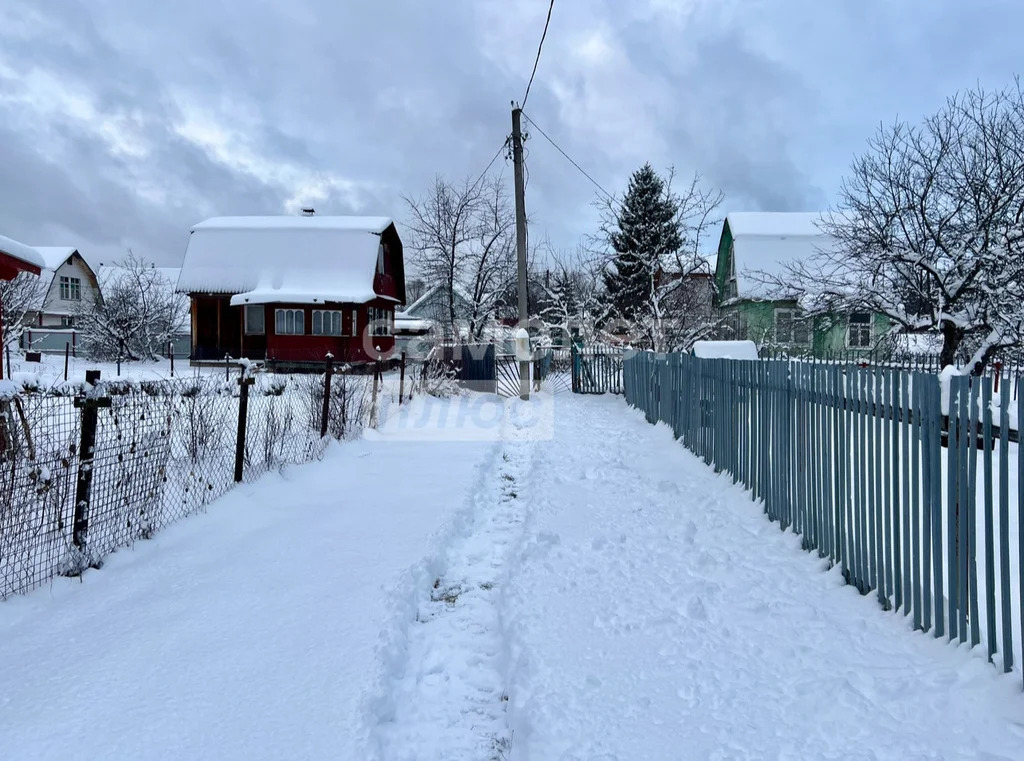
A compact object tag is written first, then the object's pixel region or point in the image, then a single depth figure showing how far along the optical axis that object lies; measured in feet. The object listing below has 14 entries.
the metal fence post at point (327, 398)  27.45
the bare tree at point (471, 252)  96.58
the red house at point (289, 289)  87.81
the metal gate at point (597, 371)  58.80
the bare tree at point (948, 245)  33.04
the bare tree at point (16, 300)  73.56
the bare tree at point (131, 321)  99.35
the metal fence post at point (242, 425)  20.21
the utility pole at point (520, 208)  48.73
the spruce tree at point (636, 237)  97.09
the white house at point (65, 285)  155.59
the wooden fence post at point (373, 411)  33.38
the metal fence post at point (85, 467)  13.19
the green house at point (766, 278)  76.28
